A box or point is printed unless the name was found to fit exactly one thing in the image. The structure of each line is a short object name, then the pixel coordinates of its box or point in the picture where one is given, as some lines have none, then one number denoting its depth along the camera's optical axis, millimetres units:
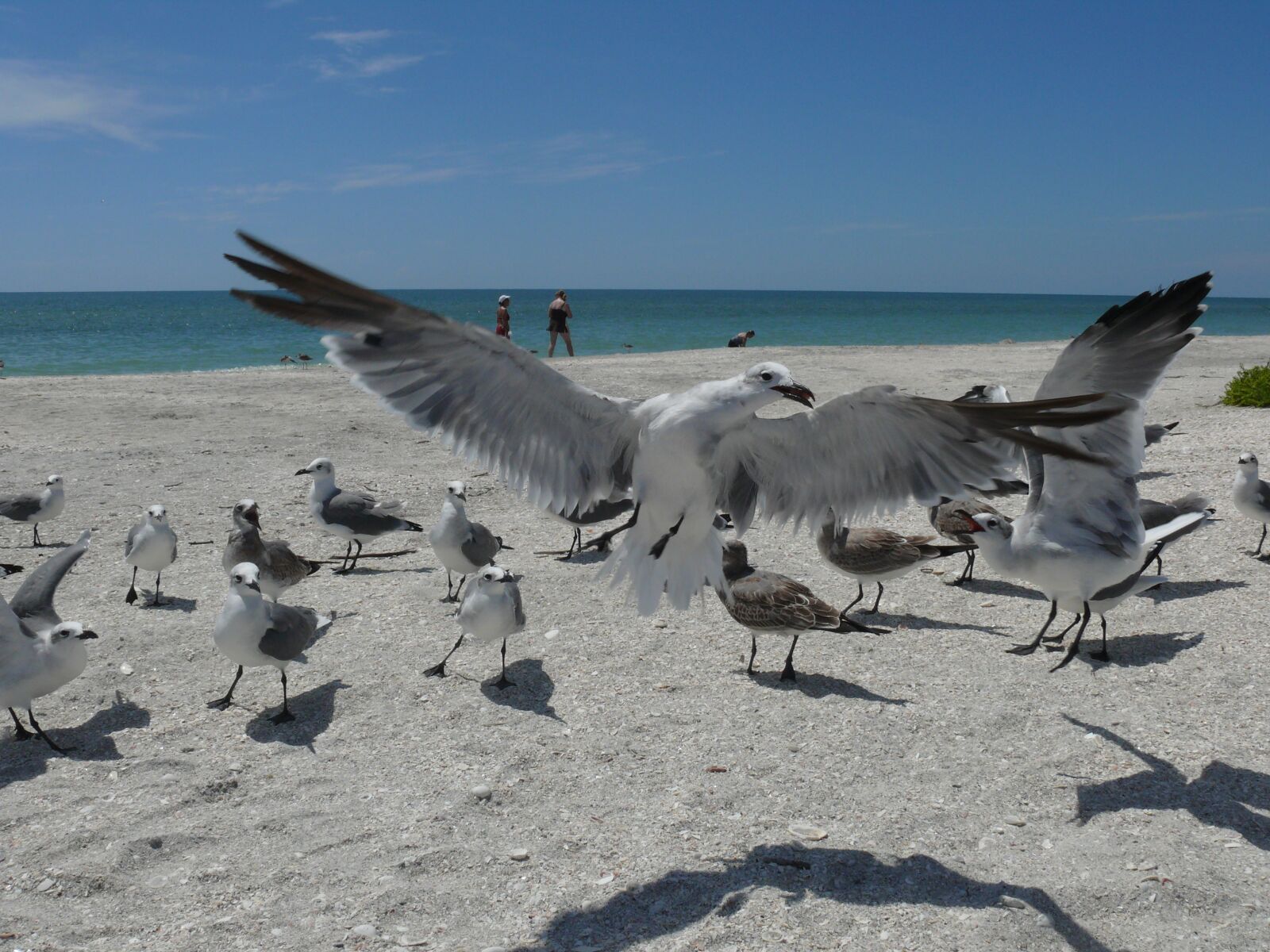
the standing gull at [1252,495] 7004
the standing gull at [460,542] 6312
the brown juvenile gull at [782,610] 5234
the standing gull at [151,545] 6207
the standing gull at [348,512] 7121
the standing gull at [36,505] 7387
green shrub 12578
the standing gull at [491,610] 5168
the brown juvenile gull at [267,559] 6152
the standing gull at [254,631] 4797
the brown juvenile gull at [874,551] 6109
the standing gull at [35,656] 4387
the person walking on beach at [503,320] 19891
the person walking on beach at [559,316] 22750
